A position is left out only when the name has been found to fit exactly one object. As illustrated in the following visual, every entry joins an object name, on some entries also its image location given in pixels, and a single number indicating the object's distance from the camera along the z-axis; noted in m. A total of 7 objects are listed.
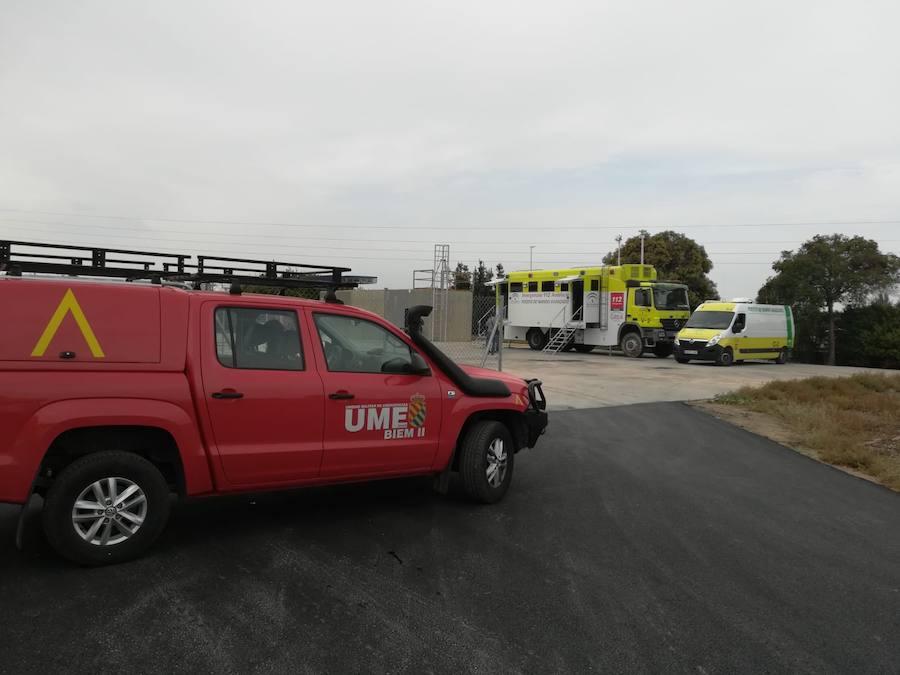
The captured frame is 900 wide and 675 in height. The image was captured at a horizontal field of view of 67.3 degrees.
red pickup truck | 3.92
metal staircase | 28.22
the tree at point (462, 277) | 64.75
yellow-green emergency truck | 26.72
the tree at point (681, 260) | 54.41
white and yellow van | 23.92
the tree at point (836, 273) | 43.19
